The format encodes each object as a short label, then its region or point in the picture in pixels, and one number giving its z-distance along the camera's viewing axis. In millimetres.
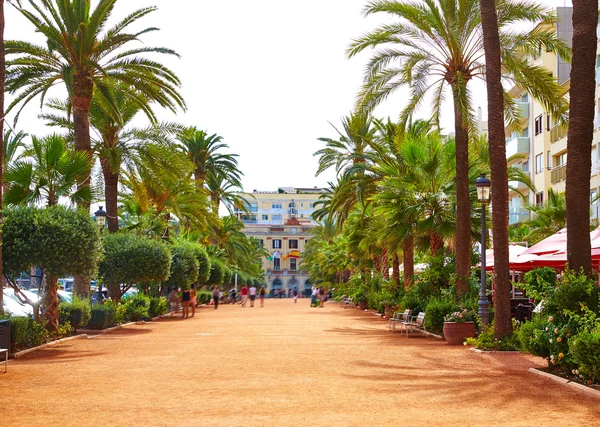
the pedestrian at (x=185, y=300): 41188
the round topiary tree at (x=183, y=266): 41156
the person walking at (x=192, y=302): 42588
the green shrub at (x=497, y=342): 18438
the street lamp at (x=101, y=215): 28828
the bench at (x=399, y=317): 26616
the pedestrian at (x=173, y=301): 45594
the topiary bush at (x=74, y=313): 24281
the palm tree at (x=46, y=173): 22047
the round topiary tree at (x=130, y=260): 30953
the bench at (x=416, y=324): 24853
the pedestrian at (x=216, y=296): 57738
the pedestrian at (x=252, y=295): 65750
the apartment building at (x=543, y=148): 51428
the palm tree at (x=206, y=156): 55375
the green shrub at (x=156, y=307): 37684
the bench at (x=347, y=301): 56959
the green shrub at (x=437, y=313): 23594
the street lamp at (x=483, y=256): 20875
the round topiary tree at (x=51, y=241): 20141
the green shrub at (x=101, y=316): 27016
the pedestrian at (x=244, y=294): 63812
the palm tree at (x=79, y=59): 25344
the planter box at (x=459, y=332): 21344
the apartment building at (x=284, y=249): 145500
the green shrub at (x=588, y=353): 11422
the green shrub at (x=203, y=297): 61491
